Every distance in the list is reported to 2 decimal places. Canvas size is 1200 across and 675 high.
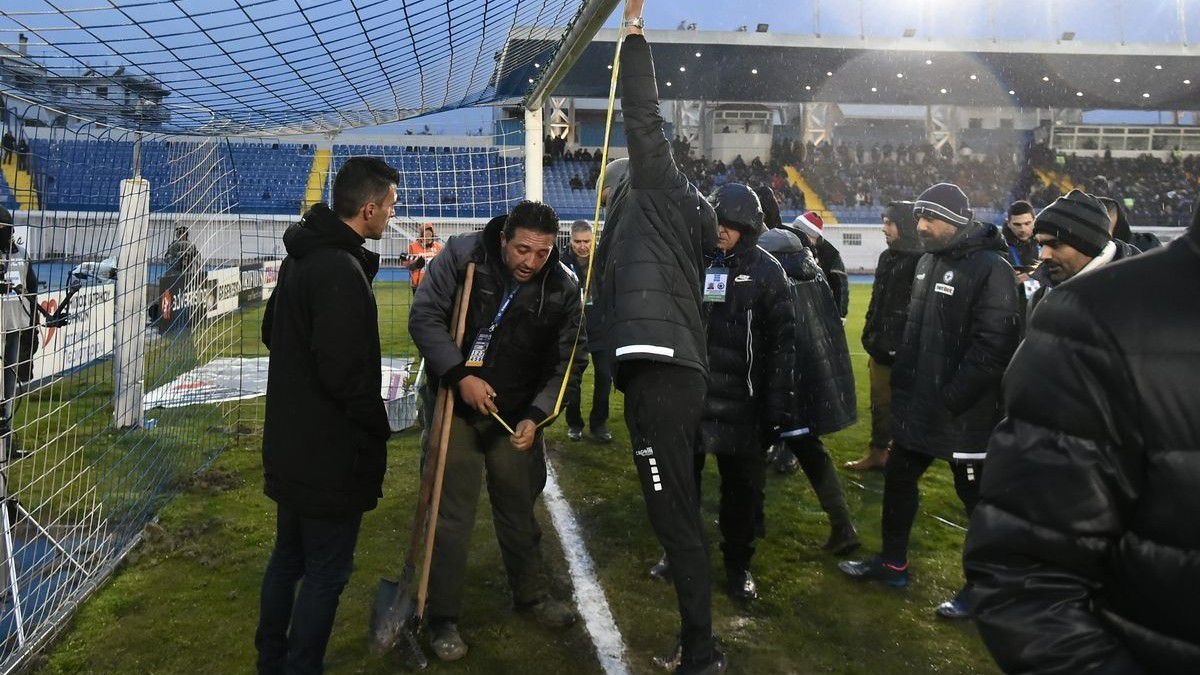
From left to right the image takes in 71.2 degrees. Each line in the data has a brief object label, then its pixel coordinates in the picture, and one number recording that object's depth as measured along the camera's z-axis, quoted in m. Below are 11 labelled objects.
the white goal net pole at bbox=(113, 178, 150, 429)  5.64
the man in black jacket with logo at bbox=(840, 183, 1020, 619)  3.59
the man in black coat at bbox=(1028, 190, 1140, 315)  3.37
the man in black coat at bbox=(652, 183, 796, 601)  3.68
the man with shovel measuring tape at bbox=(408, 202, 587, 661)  3.31
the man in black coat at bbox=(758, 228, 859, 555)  4.39
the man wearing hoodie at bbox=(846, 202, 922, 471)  5.40
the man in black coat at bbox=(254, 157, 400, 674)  2.67
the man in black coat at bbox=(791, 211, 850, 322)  5.80
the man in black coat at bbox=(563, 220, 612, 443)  6.67
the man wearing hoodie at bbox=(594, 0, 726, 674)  2.94
